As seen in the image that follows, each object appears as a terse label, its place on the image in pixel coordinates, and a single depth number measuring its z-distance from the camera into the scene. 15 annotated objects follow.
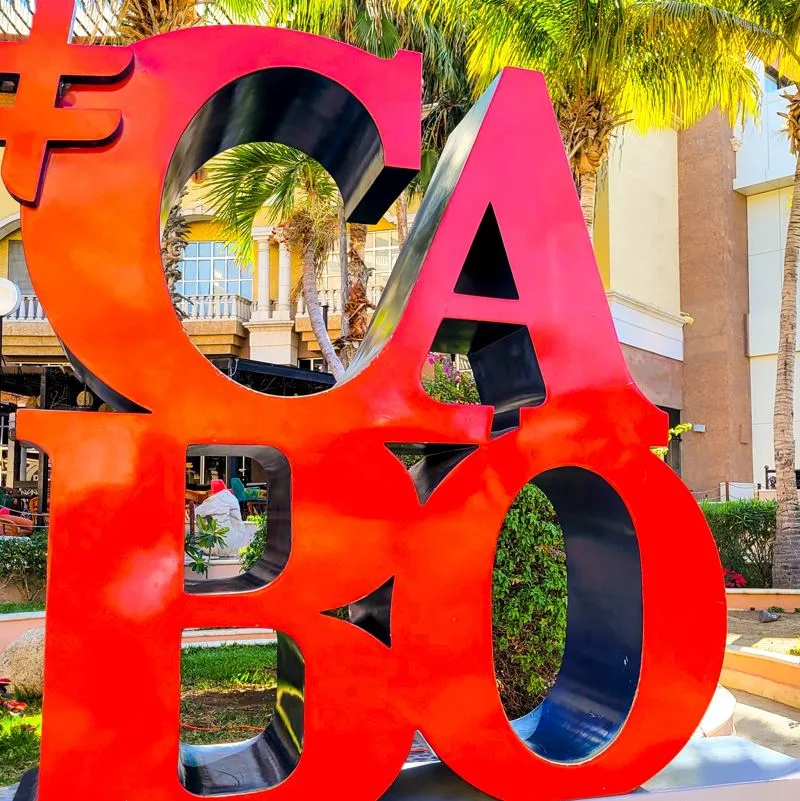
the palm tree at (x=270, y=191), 10.53
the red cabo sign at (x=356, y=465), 2.78
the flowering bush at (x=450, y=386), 5.65
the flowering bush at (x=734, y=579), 11.95
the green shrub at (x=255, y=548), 6.79
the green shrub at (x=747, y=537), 12.66
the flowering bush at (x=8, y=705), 4.98
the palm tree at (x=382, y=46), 9.45
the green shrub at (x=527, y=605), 4.91
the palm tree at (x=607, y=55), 9.12
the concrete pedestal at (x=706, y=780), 3.18
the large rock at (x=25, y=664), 6.33
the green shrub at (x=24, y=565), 10.55
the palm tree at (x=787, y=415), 11.66
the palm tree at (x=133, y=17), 8.85
